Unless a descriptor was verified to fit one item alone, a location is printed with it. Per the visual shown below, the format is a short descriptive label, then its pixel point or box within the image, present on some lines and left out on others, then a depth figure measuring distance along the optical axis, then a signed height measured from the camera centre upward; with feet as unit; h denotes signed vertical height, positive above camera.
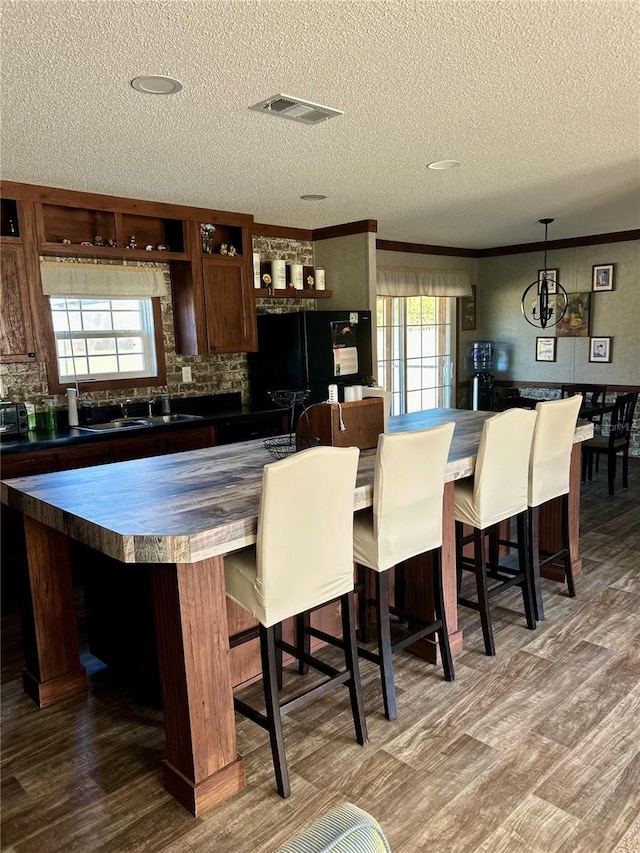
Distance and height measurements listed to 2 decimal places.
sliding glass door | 22.65 -0.61
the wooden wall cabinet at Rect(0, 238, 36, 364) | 12.66 +0.86
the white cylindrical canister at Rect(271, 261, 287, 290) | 17.74 +1.86
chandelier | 23.44 +0.99
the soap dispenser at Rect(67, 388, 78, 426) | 14.05 -1.31
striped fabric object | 2.41 -2.01
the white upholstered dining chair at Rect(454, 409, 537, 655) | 9.12 -2.41
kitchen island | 6.17 -2.52
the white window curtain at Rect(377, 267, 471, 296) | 21.57 +1.93
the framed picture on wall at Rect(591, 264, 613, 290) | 22.15 +1.82
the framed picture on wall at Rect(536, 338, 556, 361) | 24.05 -0.76
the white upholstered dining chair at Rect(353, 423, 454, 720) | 7.53 -2.29
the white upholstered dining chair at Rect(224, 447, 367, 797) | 6.32 -2.36
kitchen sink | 14.08 -1.88
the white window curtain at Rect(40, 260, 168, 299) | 13.88 +1.55
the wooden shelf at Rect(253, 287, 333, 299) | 17.41 +1.32
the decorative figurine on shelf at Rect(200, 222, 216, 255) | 15.88 +2.73
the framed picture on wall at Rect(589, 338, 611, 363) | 22.50 -0.79
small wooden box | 8.79 -1.27
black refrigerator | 16.66 -0.42
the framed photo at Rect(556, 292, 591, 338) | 22.85 +0.42
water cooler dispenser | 24.77 -1.68
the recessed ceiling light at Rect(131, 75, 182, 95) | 7.60 +3.23
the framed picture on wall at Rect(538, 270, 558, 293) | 23.48 +2.06
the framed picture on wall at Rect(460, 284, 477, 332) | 25.45 +0.80
